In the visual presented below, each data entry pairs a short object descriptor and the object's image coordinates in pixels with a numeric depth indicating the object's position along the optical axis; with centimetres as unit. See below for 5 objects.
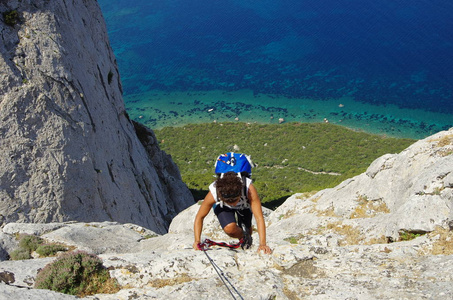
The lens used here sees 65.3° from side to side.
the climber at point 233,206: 716
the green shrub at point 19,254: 1009
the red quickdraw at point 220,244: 859
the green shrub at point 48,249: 1026
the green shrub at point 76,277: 704
